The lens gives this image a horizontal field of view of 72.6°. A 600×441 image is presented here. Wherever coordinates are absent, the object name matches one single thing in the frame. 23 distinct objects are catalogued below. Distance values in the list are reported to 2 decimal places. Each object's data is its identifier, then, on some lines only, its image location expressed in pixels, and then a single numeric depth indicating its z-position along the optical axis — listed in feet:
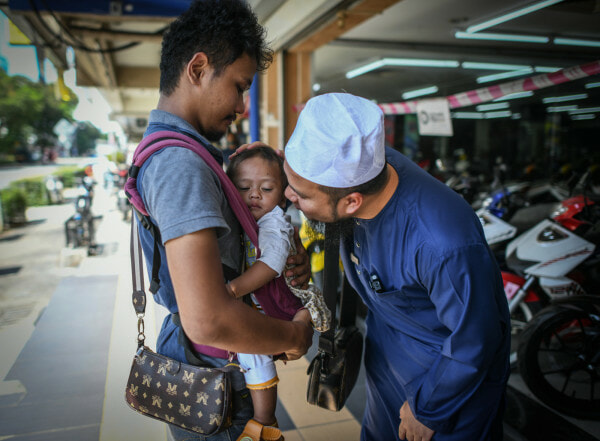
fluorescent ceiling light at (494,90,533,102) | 34.02
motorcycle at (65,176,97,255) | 25.20
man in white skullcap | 4.12
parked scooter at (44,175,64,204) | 44.25
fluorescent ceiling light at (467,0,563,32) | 14.58
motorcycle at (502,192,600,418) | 8.98
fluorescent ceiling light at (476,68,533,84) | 32.36
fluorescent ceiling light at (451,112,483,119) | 46.96
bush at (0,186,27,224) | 37.37
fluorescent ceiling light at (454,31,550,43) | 20.15
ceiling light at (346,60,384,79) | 29.78
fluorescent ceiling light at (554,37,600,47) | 22.30
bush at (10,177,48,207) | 42.34
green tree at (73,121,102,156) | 170.64
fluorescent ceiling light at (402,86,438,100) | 41.60
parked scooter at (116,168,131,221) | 39.19
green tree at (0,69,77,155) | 82.67
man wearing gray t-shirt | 3.03
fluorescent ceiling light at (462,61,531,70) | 29.78
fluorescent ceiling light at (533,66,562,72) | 31.07
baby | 4.09
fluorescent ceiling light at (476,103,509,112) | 41.17
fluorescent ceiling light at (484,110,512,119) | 44.72
